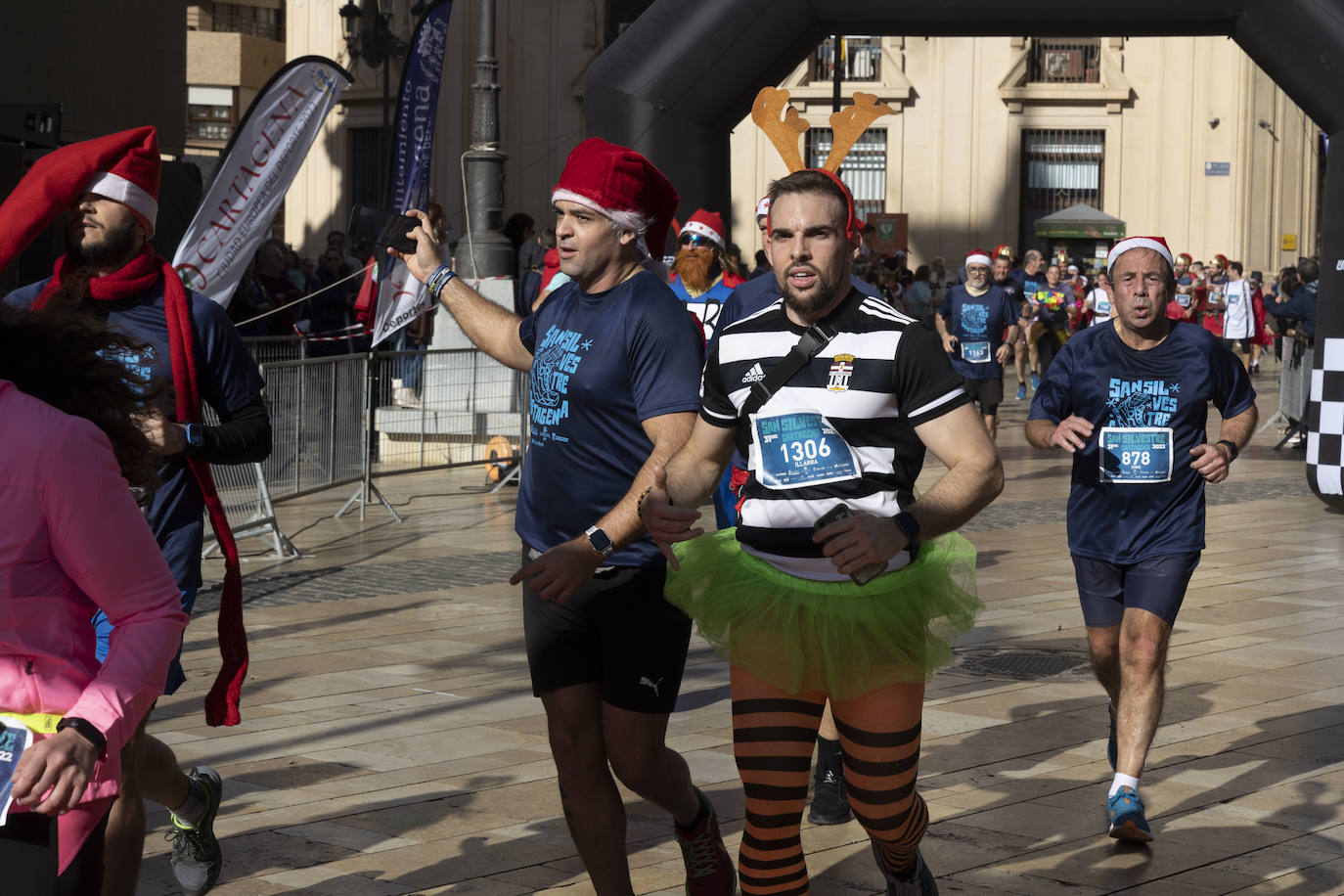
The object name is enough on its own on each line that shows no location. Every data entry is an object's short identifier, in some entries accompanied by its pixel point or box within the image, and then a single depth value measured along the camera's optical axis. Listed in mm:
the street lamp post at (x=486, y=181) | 16484
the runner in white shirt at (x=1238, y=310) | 28344
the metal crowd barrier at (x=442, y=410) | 13297
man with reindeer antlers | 3809
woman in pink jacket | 2580
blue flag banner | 11586
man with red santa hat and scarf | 4016
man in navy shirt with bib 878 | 5527
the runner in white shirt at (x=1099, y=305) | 24109
